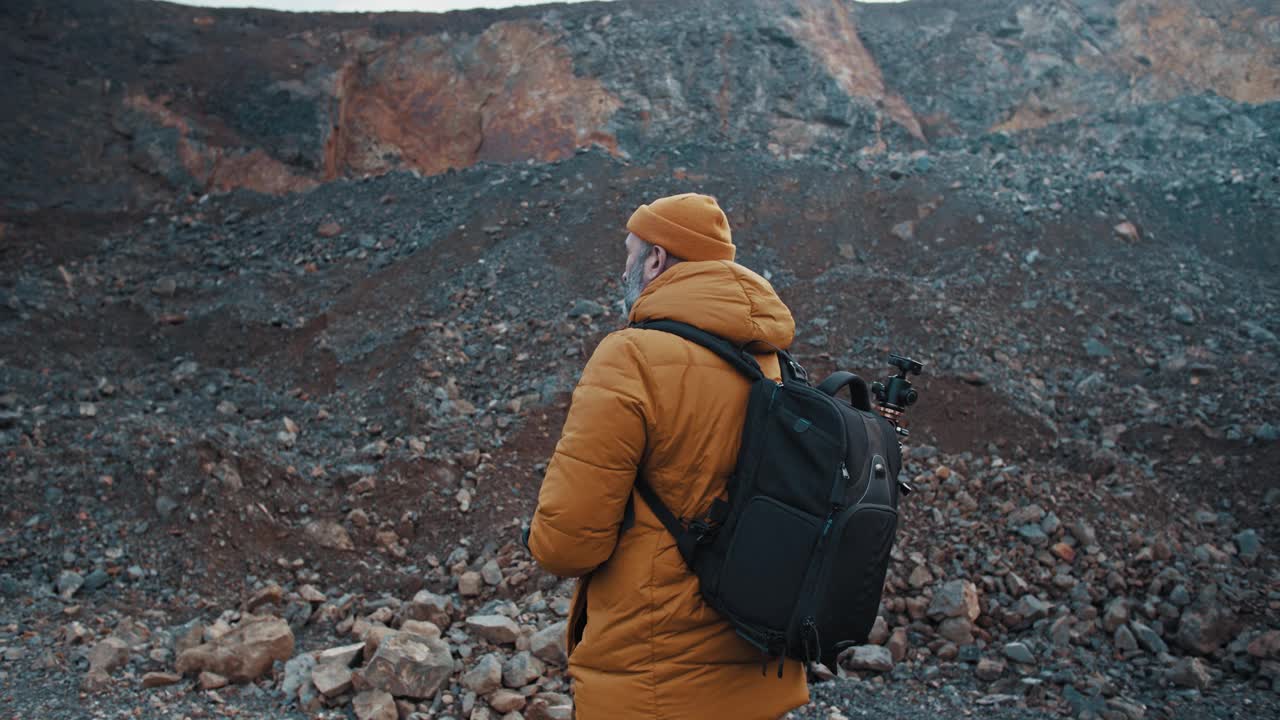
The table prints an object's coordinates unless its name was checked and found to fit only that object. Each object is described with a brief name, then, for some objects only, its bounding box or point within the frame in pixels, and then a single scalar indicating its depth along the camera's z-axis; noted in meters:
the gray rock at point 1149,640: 4.52
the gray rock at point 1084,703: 4.00
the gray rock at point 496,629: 4.38
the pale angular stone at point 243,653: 4.04
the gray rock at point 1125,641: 4.55
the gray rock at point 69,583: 5.05
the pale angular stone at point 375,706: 3.70
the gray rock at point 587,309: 8.48
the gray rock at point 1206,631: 4.49
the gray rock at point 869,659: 4.39
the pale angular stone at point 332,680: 3.85
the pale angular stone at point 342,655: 4.03
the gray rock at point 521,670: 3.96
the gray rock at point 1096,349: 7.94
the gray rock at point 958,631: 4.62
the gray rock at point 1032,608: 4.73
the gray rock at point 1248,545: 5.28
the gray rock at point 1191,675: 4.19
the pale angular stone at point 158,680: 3.94
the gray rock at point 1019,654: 4.43
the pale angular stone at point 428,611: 4.75
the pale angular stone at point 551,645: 4.12
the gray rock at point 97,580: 5.15
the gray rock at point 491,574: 5.18
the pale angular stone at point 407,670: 3.84
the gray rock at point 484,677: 3.90
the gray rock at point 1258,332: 7.93
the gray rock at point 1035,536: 5.29
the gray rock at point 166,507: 5.66
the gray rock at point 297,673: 3.96
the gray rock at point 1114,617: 4.68
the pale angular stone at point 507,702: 3.79
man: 2.05
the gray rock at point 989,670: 4.37
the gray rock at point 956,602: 4.73
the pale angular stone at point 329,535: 5.69
